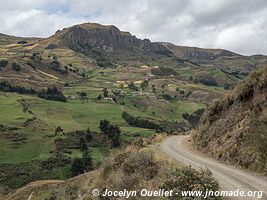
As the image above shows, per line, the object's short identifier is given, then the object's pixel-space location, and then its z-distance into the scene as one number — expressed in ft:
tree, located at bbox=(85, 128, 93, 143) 553.76
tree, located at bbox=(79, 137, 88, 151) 513.90
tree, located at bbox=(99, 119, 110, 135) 592.19
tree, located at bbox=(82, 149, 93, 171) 399.75
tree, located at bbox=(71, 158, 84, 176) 404.08
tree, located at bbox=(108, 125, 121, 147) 542.57
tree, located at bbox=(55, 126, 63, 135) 567.05
